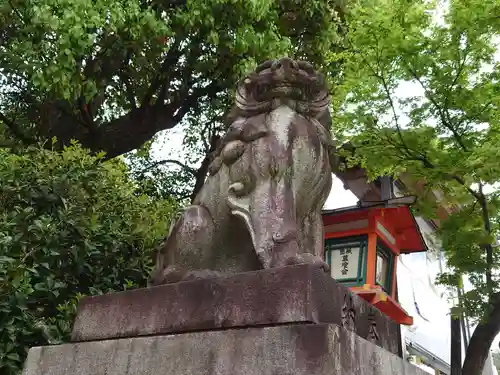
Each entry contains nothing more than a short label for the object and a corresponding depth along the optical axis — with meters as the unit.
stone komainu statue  2.86
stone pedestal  2.26
